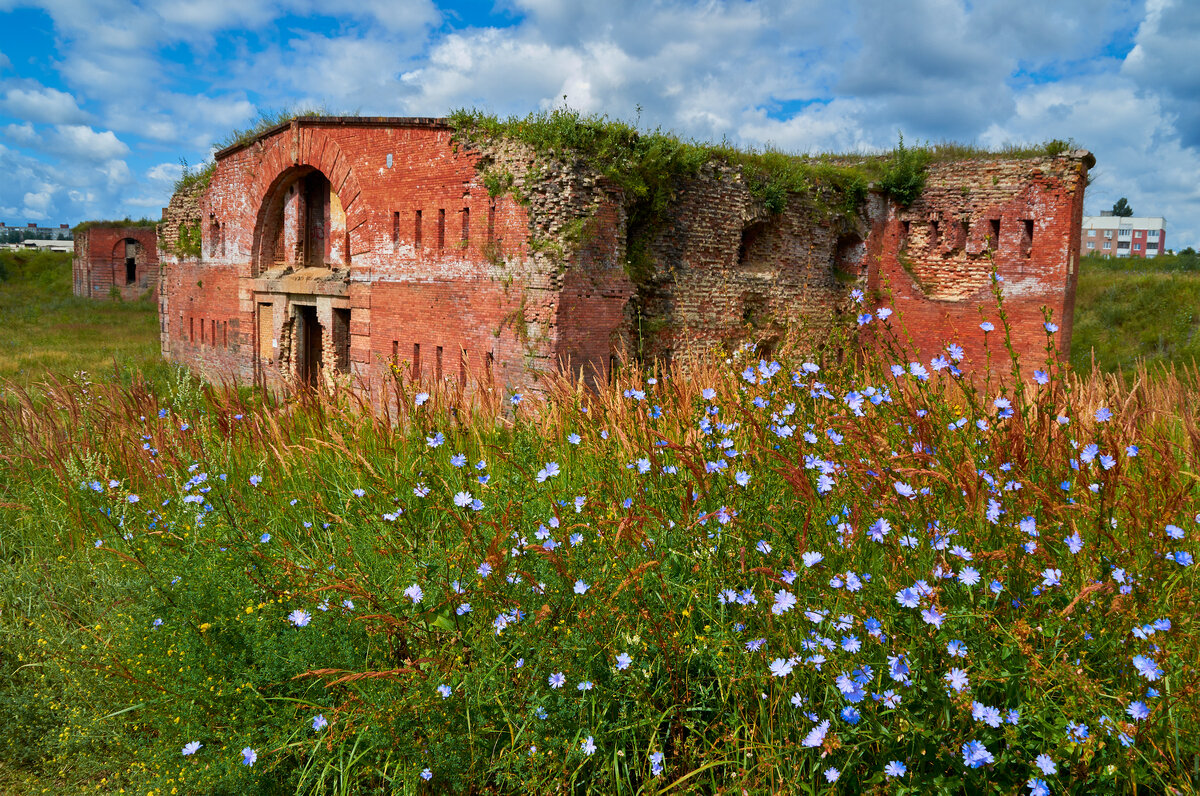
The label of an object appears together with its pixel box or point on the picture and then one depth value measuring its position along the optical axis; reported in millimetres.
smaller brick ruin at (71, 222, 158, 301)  35562
